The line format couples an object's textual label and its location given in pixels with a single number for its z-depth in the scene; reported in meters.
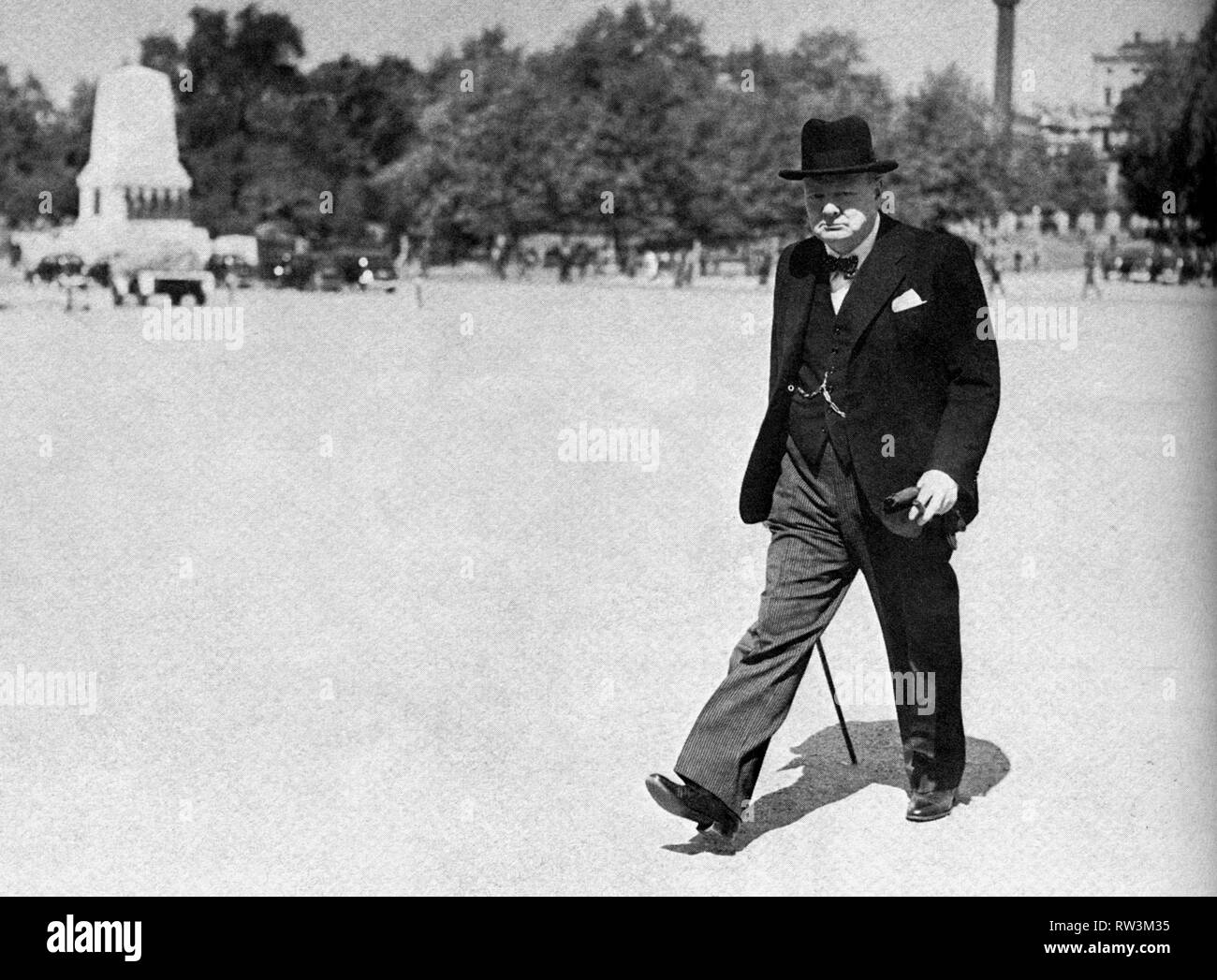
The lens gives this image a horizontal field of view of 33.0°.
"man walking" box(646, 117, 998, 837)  5.17
